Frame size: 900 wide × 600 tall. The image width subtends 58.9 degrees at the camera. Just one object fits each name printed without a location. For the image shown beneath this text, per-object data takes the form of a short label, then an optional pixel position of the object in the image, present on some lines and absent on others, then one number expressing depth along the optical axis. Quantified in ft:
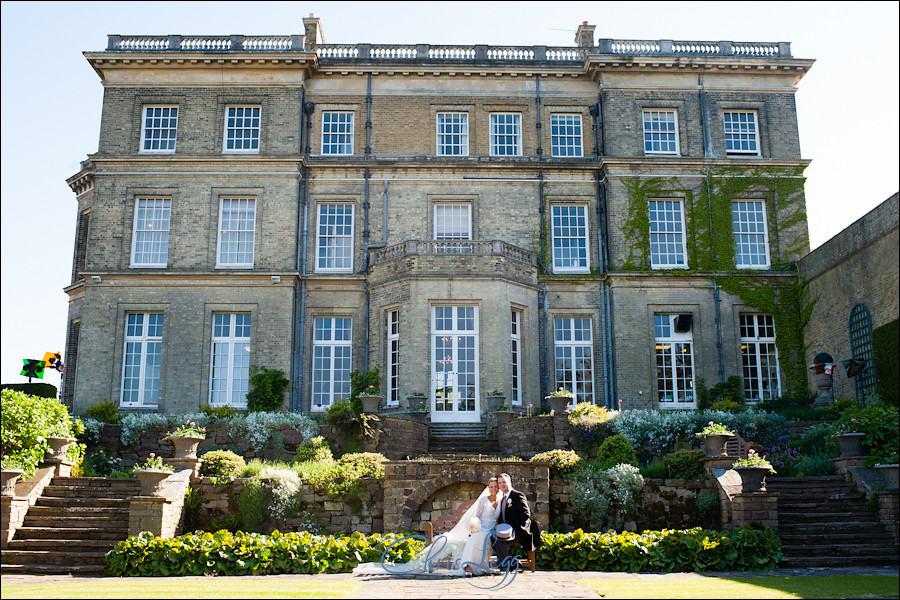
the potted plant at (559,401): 62.75
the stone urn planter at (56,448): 52.54
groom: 36.94
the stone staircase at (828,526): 44.09
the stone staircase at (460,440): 64.75
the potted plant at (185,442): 51.24
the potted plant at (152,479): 46.42
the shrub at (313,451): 59.41
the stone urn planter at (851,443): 51.34
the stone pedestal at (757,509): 45.85
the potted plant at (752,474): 46.55
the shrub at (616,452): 54.90
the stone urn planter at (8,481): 46.70
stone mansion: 76.95
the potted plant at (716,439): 50.78
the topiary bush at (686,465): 52.65
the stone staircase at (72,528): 44.01
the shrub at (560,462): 52.08
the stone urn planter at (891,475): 47.14
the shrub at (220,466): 52.70
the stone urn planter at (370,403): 65.77
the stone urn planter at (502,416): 67.92
